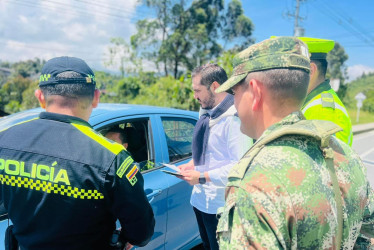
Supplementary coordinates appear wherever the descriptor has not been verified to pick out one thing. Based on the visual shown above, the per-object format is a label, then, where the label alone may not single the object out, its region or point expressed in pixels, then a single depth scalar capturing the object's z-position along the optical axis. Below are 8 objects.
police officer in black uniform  1.05
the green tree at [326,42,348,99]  42.10
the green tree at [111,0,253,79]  23.03
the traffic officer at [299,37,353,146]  1.49
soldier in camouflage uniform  0.70
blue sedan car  2.05
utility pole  25.31
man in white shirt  1.81
